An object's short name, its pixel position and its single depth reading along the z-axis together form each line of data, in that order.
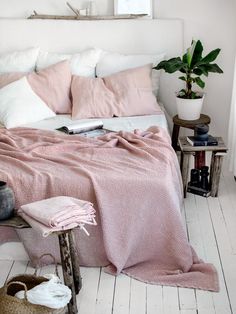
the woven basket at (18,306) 2.16
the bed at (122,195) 2.71
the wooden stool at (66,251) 2.30
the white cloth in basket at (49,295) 2.17
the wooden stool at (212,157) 3.51
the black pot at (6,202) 2.32
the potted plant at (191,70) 3.83
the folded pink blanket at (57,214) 2.19
